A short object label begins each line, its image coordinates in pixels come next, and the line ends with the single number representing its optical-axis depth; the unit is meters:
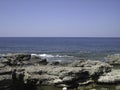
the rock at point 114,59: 27.40
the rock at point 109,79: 15.36
